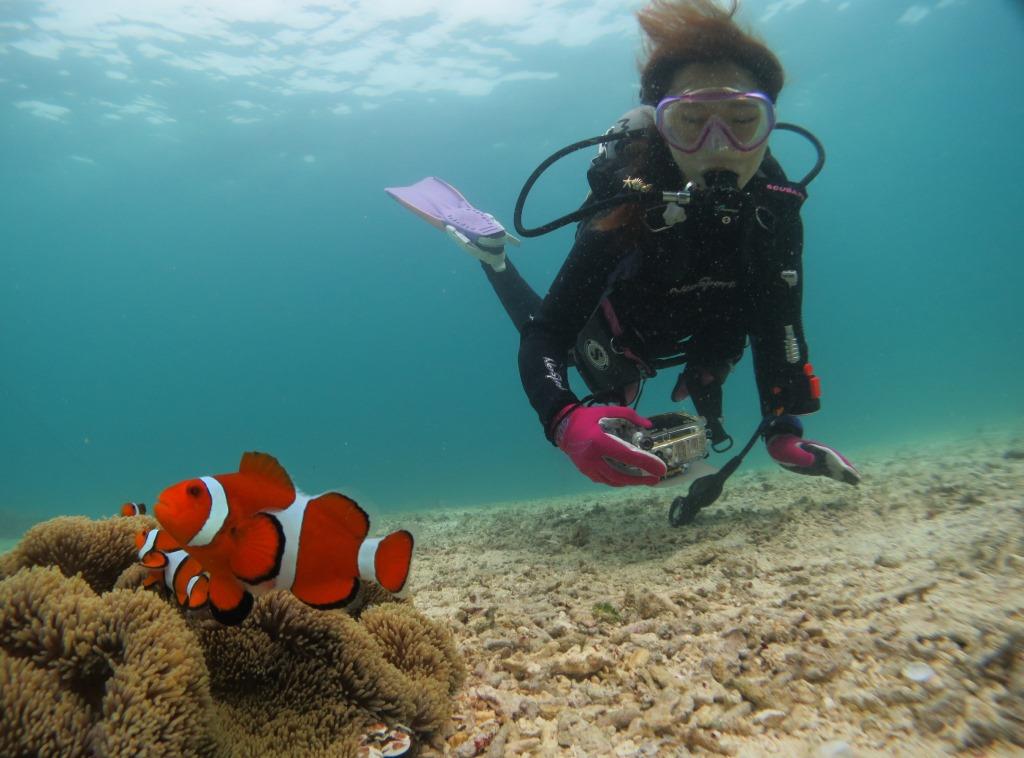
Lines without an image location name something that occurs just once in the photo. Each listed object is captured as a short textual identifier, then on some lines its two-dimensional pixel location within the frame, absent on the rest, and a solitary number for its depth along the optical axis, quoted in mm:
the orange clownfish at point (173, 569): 487
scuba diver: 990
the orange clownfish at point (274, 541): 375
